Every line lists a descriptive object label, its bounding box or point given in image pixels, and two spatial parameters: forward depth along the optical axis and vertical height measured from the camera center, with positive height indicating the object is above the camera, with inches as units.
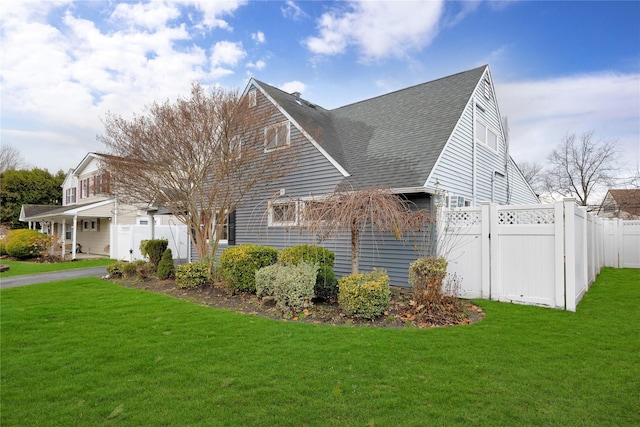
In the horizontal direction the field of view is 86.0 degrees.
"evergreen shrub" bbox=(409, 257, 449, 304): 256.2 -42.5
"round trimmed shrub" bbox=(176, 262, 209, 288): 365.1 -55.7
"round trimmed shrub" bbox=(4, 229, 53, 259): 713.5 -45.5
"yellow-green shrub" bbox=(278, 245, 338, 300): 310.0 -35.5
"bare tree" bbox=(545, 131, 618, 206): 1102.4 +198.8
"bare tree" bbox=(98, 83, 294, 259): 410.0 +82.7
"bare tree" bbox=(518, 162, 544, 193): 1403.8 +216.8
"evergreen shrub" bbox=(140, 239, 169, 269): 470.0 -37.4
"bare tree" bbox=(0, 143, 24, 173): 1358.8 +260.4
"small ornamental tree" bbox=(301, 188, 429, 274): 268.2 +7.2
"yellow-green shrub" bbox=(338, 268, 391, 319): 242.2 -53.1
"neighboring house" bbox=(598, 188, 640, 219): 741.3 +44.1
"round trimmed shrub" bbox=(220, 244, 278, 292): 331.0 -40.8
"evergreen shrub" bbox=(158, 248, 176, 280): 422.6 -55.8
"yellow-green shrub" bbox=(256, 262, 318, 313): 265.9 -49.6
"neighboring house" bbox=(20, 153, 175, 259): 796.1 +15.3
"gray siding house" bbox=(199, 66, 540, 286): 379.2 +89.5
